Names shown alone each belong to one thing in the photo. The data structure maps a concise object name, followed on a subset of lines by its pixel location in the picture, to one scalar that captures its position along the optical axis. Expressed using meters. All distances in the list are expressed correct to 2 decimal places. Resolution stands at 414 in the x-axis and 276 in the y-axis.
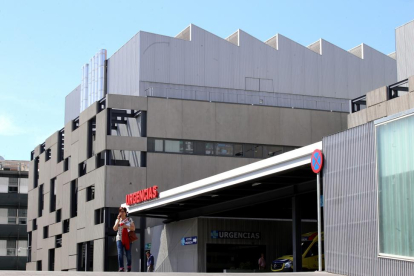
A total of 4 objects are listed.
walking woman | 21.92
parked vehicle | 33.56
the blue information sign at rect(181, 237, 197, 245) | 40.28
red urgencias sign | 38.47
